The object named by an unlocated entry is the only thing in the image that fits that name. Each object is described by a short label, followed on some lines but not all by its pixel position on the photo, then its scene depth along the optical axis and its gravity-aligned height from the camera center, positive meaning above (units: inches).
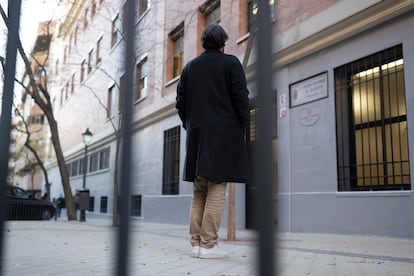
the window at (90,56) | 1022.1 +338.2
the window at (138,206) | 662.5 -11.4
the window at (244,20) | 450.9 +189.5
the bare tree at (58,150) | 627.8 +69.2
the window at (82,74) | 1106.5 +318.6
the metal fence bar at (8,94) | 62.7 +15.4
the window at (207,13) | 508.1 +226.4
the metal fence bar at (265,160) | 37.9 +3.7
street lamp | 602.5 -8.9
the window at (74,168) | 1188.1 +82.1
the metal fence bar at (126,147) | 47.4 +5.9
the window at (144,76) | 669.3 +191.5
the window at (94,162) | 971.5 +83.5
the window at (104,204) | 865.5 -12.2
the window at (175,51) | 592.4 +206.2
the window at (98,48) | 938.2 +329.9
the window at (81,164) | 1138.7 +88.2
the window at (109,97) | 832.2 +200.2
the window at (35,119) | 2064.5 +374.5
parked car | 639.1 -15.3
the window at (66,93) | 1323.8 +324.0
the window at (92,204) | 956.8 -13.5
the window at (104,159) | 891.4 +82.8
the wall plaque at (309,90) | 344.5 +92.0
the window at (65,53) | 1221.7 +416.1
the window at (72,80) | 1132.9 +332.4
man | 144.3 +23.3
